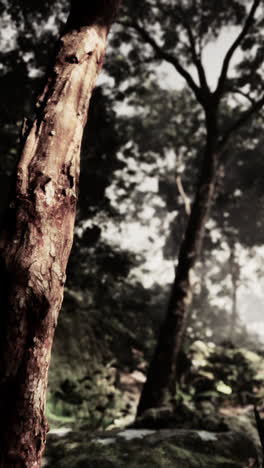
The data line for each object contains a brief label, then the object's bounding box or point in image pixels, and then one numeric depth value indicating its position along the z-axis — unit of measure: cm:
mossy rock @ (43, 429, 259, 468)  312
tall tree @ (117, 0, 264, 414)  631
